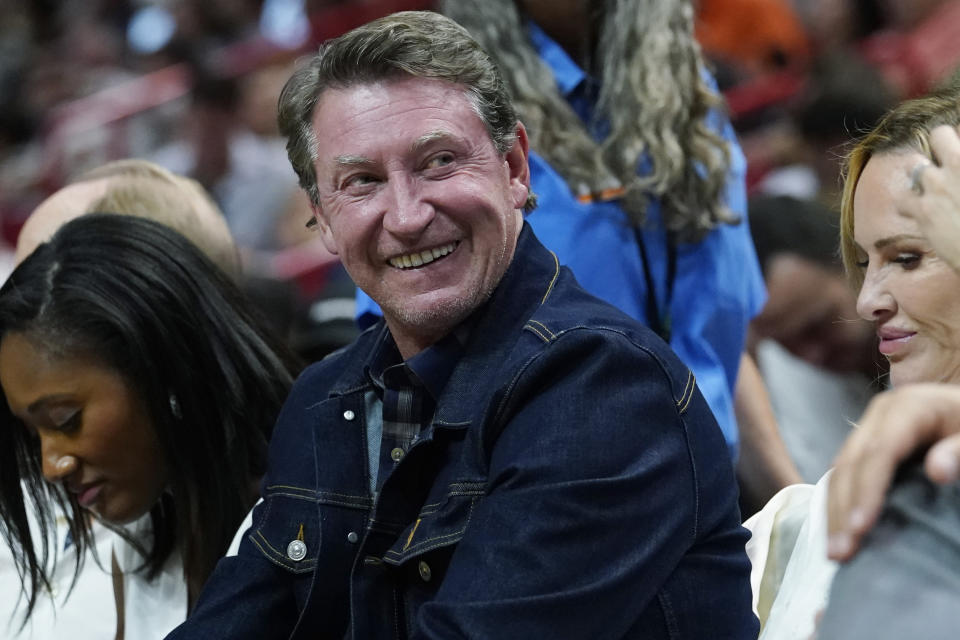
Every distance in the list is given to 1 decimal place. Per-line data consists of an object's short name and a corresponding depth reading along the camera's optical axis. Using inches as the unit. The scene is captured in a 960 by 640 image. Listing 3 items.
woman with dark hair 186.2
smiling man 131.5
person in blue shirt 198.2
